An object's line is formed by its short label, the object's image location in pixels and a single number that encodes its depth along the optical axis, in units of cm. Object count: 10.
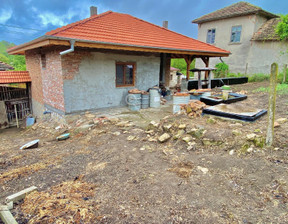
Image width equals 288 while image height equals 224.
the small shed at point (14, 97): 964
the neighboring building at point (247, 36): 1662
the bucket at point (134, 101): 845
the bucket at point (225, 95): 728
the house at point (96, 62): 705
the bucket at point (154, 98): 895
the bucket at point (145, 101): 877
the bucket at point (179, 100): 730
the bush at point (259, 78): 1491
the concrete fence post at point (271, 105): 380
